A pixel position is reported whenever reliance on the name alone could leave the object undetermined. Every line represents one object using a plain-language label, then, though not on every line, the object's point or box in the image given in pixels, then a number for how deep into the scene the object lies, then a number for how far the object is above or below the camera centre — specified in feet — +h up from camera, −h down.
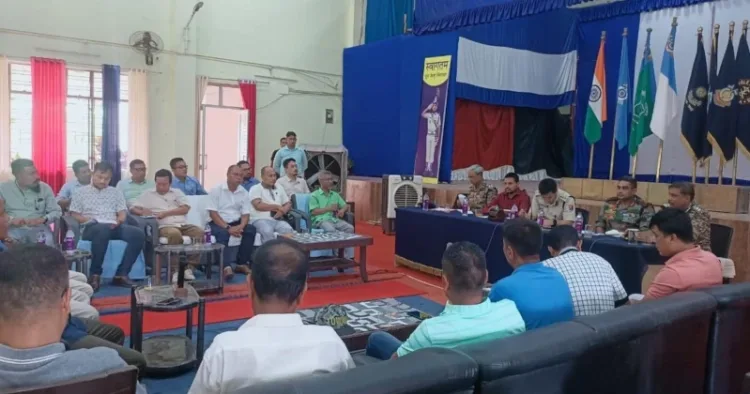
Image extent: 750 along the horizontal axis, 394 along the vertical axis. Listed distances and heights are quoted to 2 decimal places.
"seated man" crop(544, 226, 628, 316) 8.13 -1.63
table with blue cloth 13.56 -2.28
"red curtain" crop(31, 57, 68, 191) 26.43 +1.04
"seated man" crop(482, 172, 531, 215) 19.19 -1.18
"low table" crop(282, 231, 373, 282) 16.65 -2.60
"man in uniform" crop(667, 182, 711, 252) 13.99 -0.96
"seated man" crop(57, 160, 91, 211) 18.54 -1.16
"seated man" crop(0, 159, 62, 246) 15.44 -1.72
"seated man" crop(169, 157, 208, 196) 20.22 -1.11
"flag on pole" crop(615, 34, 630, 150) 25.25 +2.89
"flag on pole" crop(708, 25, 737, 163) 22.07 +2.35
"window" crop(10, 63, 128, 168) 26.68 +1.42
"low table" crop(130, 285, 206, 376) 9.80 -3.48
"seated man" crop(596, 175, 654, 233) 16.11 -1.25
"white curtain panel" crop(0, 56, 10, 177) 25.73 +1.03
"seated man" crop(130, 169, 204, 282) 17.63 -1.86
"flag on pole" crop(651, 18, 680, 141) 23.25 +2.98
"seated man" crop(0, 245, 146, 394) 4.30 -1.41
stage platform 18.75 -1.47
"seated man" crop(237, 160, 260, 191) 21.11 -1.09
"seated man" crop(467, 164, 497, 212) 20.48 -1.10
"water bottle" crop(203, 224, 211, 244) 16.30 -2.44
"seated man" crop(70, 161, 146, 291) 16.21 -2.05
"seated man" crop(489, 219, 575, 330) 7.29 -1.66
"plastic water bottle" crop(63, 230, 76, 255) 14.05 -2.50
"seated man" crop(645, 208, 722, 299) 8.43 -1.34
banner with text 28.14 +2.14
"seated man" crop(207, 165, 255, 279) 18.08 -1.99
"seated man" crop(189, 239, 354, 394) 4.68 -1.58
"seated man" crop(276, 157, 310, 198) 22.93 -1.13
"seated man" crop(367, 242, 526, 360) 6.11 -1.66
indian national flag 26.00 +2.78
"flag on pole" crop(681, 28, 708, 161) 22.74 +2.41
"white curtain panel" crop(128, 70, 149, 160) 29.09 +1.64
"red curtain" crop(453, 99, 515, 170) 31.53 +1.44
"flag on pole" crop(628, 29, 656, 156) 24.18 +2.73
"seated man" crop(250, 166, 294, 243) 19.06 -1.87
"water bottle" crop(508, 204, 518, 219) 17.48 -1.51
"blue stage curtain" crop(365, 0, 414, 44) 34.05 +8.33
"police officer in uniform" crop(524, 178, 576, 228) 16.85 -1.21
